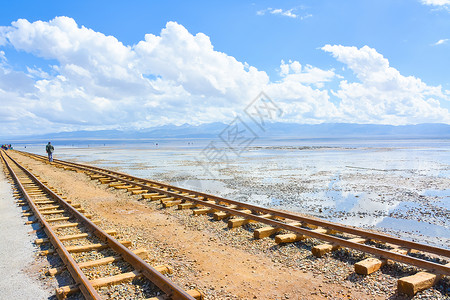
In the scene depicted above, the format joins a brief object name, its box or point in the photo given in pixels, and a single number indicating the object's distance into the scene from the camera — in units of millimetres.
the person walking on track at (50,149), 33406
